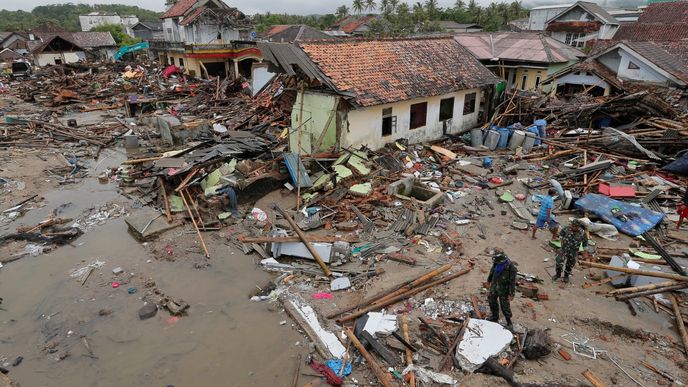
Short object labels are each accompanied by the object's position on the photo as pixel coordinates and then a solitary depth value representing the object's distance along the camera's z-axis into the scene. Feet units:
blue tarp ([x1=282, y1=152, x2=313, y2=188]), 42.11
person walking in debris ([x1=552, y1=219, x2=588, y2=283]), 27.32
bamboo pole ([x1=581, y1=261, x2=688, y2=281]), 24.32
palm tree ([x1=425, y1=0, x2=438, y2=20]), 255.58
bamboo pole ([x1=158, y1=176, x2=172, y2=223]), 39.24
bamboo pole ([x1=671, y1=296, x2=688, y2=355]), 21.90
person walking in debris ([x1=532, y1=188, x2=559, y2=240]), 33.83
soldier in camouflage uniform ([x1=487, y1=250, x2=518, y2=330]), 22.52
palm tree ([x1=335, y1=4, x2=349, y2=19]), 287.07
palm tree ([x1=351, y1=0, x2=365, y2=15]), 283.18
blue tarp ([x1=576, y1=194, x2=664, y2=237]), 34.19
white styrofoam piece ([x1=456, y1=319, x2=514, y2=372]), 20.86
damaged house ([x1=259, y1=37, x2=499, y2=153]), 46.55
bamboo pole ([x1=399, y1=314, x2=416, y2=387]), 20.27
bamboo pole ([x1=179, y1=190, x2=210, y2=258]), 34.06
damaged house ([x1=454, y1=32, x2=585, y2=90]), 84.23
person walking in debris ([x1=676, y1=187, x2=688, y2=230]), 34.06
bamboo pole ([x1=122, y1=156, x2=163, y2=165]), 50.27
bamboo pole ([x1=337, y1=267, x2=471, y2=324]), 24.88
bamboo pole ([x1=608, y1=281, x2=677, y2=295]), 24.52
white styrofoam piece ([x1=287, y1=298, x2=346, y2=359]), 22.90
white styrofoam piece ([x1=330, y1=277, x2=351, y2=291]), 28.48
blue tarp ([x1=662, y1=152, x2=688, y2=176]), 44.01
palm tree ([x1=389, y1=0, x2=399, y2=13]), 247.81
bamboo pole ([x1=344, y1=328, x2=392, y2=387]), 20.08
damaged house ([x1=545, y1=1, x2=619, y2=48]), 135.95
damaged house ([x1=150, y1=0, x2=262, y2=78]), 117.60
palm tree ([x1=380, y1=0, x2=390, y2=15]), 258.76
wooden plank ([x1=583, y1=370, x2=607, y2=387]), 19.43
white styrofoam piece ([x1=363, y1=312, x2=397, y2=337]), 23.38
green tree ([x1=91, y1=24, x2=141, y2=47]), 194.99
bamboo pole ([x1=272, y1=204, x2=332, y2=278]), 30.07
